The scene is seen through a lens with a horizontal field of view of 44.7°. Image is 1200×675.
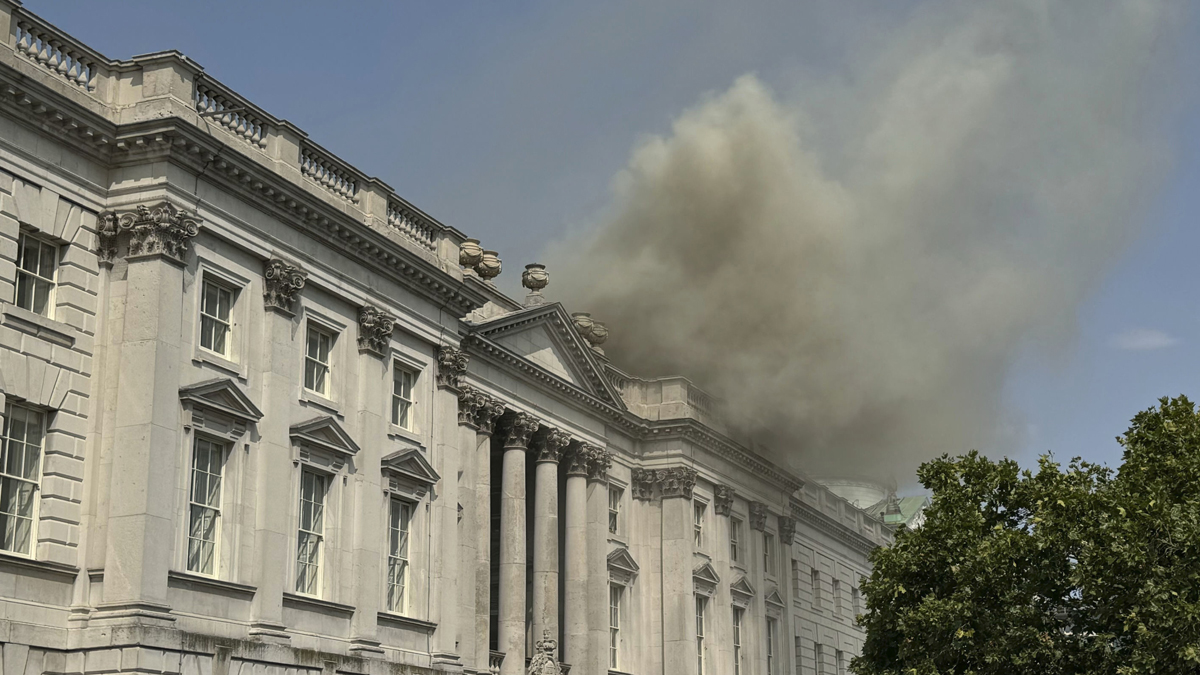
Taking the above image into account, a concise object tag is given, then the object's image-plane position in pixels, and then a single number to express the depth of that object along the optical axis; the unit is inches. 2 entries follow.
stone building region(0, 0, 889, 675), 994.7
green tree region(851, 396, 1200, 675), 1239.5
